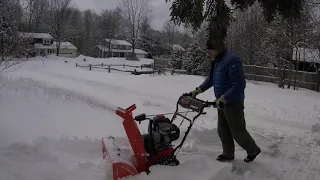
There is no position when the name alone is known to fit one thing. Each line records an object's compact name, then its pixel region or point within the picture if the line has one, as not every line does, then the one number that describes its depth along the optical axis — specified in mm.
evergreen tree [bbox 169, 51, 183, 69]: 31000
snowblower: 3686
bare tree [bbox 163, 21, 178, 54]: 76956
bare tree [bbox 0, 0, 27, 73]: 9852
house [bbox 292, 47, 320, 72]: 16550
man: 4238
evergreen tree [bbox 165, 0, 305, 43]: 3051
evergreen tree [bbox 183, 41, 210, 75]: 25106
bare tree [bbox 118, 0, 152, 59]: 56469
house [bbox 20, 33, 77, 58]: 59250
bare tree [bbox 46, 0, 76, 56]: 55562
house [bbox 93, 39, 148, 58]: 69431
